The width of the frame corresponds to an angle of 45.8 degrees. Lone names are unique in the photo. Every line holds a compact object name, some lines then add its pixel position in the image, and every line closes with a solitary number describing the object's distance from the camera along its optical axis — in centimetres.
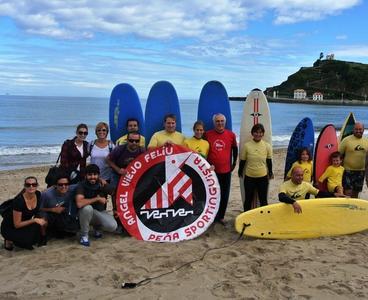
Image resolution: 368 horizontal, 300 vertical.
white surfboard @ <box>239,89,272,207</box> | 579
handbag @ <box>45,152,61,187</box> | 463
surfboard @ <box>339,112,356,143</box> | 667
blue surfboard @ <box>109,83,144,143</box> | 608
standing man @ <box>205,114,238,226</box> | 496
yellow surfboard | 471
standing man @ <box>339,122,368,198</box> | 569
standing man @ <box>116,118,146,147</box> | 509
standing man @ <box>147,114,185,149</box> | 484
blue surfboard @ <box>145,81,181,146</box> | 571
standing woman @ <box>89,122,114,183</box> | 484
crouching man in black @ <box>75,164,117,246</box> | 448
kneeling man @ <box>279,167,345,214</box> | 485
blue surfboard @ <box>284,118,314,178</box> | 588
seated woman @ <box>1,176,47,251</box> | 423
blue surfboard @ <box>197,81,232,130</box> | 578
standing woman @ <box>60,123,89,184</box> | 481
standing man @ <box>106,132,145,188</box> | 474
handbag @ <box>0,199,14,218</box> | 429
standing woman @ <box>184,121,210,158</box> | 489
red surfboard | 561
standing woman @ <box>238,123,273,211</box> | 499
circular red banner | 470
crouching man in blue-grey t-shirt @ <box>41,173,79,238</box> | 454
